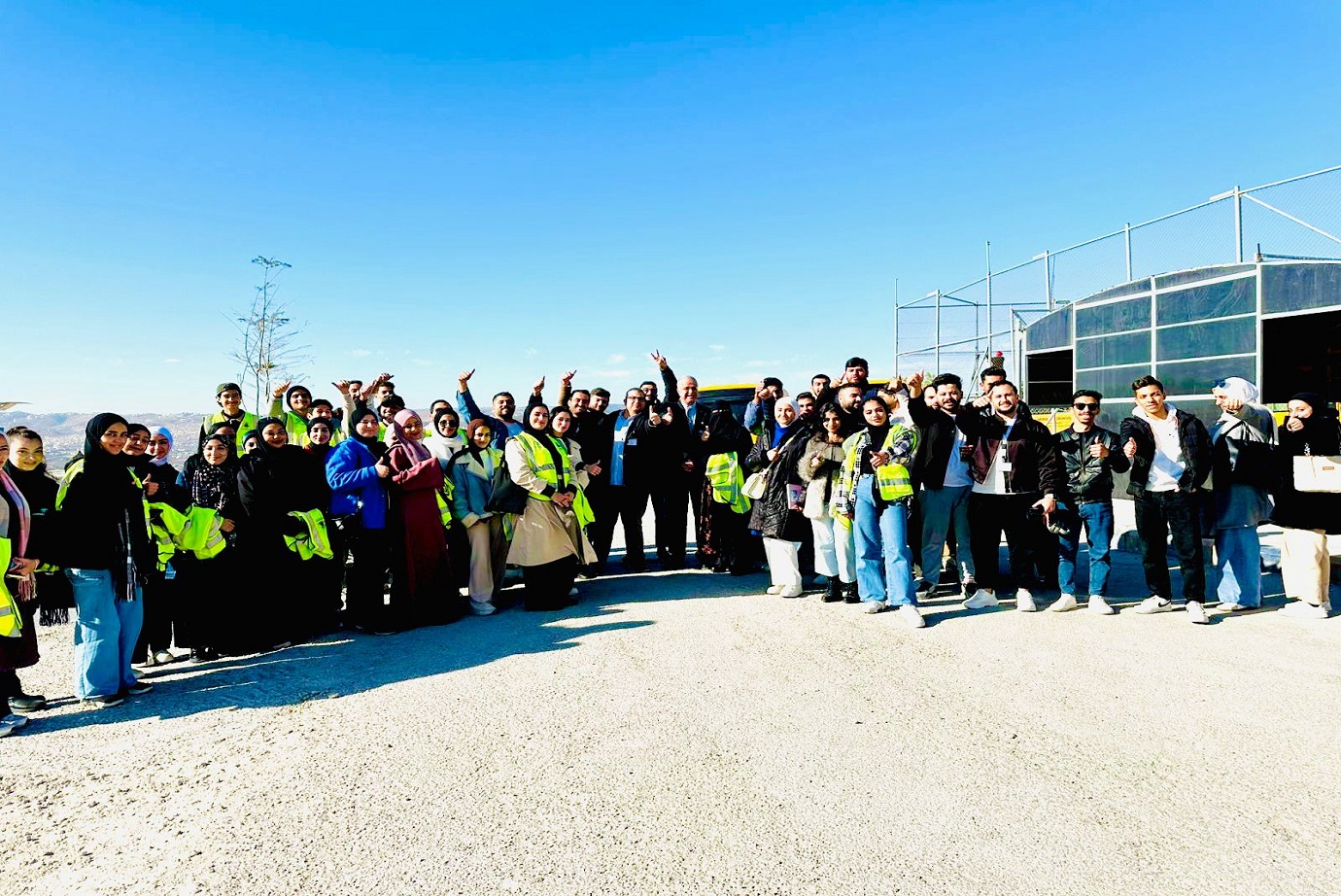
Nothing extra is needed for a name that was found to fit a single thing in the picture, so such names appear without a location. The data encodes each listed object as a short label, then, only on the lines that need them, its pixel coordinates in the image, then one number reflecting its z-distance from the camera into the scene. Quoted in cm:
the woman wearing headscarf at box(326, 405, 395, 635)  602
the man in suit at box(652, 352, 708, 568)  838
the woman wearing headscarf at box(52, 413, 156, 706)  445
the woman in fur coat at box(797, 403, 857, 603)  656
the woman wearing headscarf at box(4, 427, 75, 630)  444
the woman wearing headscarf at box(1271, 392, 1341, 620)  568
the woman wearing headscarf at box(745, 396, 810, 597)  684
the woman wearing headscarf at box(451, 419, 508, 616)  668
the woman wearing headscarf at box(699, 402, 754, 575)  779
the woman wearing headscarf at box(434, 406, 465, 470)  698
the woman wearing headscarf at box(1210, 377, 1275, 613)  588
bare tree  1565
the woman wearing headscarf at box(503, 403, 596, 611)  657
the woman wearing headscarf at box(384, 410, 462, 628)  611
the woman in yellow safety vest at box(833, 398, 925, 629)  602
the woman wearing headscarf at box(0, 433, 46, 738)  411
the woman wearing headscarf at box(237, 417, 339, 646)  559
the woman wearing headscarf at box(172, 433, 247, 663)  545
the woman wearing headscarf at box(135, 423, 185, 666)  516
